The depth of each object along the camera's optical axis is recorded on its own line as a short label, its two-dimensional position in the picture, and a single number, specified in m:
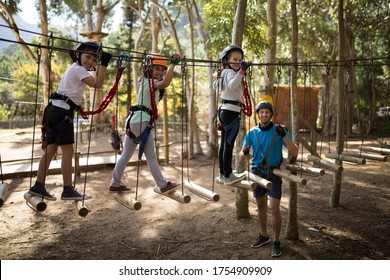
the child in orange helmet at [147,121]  3.25
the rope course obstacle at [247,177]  2.95
